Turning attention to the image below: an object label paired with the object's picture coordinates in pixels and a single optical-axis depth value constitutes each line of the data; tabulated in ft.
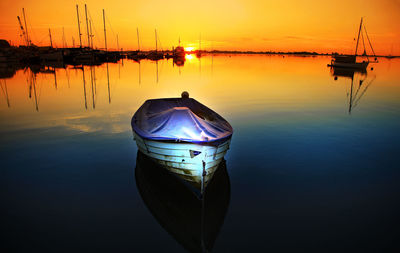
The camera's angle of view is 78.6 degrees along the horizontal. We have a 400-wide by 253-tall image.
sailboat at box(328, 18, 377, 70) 223.43
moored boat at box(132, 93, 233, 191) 28.71
